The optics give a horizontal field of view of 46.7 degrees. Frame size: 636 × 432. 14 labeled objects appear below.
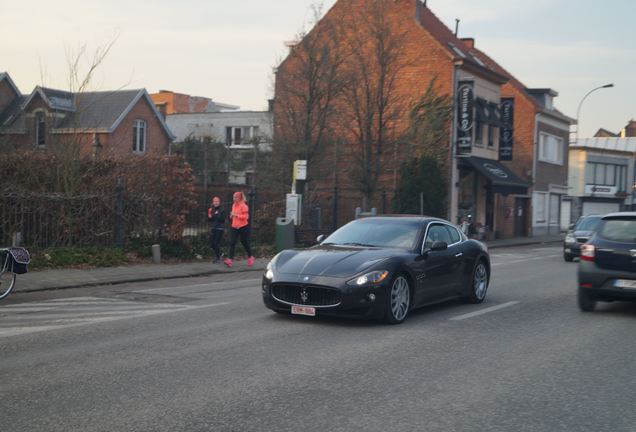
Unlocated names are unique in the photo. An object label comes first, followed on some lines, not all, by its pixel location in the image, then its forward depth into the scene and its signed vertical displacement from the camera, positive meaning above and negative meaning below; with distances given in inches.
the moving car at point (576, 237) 911.7 -44.3
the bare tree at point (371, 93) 1151.0 +164.2
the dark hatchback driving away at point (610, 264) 407.5 -34.7
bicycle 447.2 -46.8
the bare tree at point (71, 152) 682.2 +34.7
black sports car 354.3 -38.2
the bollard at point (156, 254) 709.3 -60.3
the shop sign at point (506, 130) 1579.7 +150.3
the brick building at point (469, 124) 1248.8 +148.1
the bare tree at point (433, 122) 1334.9 +139.7
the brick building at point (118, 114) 1771.7 +191.8
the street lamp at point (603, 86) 1877.5 +296.2
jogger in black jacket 714.2 -29.3
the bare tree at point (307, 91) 1030.4 +147.5
